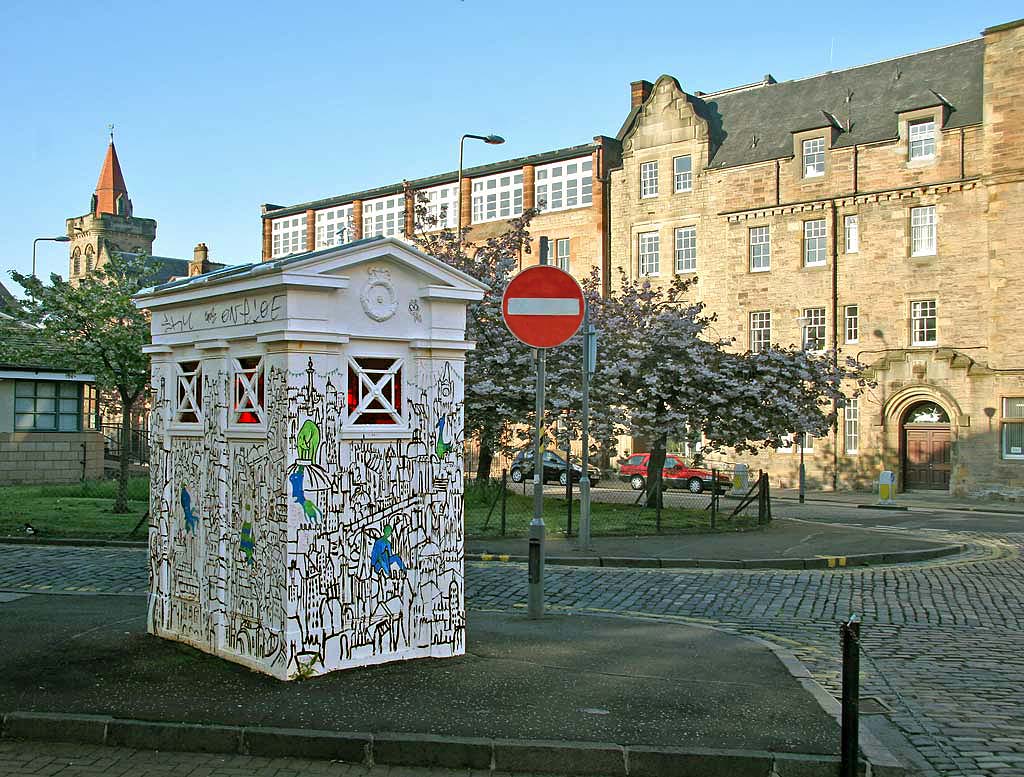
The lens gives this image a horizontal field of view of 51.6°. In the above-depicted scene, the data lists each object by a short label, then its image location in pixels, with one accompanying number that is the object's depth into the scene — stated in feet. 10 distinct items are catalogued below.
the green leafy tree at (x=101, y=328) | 66.69
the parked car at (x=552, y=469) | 130.82
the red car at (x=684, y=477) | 128.26
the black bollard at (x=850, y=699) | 17.93
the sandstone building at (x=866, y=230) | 119.44
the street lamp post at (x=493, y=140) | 103.19
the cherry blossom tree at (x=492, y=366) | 78.84
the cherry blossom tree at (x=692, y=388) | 78.74
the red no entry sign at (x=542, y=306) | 32.45
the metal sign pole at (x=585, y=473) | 53.83
